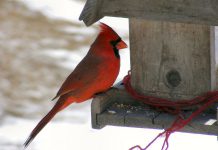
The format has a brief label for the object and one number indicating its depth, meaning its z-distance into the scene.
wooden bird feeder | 7.01
